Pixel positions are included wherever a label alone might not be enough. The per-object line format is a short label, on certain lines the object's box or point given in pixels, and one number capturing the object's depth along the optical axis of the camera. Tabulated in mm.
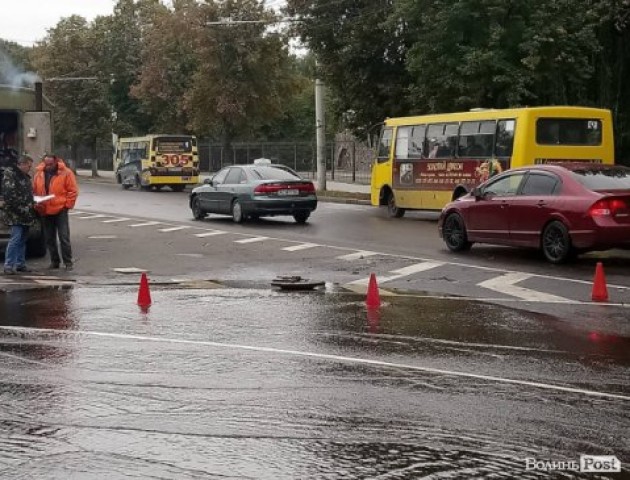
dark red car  14453
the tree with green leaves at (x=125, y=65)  59969
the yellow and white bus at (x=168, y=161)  44875
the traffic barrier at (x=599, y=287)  11664
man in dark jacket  14734
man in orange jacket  15258
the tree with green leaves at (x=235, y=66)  47531
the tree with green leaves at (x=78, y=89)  62812
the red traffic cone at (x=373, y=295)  11303
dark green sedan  23766
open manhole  12961
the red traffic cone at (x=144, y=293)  11562
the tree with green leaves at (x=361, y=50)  32188
